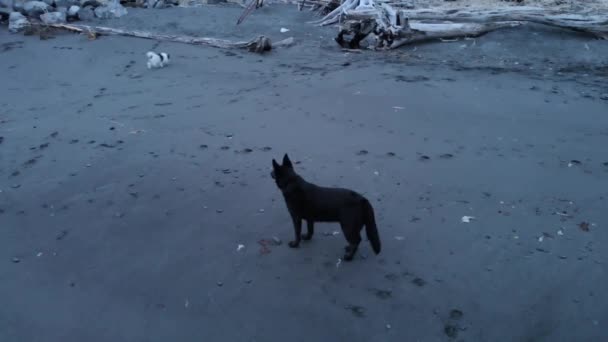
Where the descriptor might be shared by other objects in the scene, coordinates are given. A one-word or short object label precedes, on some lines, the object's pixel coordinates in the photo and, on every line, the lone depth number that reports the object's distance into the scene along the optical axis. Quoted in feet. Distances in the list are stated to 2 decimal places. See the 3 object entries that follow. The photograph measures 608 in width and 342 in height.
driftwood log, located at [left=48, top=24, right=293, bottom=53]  29.43
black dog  10.22
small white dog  25.93
